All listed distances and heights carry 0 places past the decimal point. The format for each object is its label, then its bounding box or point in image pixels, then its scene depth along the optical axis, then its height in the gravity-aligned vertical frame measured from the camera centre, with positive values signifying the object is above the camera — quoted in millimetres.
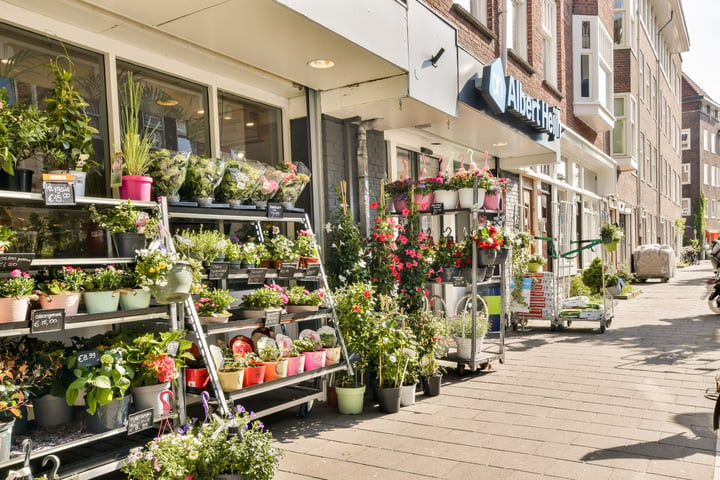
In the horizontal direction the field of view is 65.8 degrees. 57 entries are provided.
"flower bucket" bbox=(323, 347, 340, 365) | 4703 -980
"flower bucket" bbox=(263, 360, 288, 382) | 4164 -967
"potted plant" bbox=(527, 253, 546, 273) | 9391 -484
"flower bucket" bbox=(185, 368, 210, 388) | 3770 -905
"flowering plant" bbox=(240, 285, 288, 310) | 4336 -445
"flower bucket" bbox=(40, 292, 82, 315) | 3072 -301
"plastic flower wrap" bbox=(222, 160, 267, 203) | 4363 +495
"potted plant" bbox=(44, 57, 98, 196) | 3348 +724
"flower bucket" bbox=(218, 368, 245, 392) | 3824 -944
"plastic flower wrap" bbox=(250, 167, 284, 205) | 4570 +468
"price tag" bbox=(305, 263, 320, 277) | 4762 -254
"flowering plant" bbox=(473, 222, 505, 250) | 5922 -23
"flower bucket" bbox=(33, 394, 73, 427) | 3250 -949
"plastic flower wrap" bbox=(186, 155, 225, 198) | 4121 +507
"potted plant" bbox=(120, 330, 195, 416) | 3338 -721
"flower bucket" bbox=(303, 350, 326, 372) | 4520 -972
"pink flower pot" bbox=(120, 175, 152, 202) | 3678 +390
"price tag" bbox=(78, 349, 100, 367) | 3172 -635
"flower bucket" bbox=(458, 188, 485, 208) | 6014 +431
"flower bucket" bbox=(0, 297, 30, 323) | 2871 -313
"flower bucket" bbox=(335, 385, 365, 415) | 4848 -1394
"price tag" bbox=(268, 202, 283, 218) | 4618 +266
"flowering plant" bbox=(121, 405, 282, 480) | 2859 -1112
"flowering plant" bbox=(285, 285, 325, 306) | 4664 -474
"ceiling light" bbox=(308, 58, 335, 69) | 4902 +1584
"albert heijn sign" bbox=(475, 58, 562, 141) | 6711 +1814
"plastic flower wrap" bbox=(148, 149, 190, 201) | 3889 +520
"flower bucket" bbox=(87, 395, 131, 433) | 3199 -990
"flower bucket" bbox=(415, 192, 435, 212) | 6227 +422
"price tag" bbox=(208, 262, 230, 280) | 4047 -195
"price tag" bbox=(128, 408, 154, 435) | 3195 -1024
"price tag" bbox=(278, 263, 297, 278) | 4586 -237
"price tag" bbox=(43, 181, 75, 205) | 3086 +312
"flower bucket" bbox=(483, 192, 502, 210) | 6203 +390
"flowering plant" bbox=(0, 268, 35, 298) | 2918 -192
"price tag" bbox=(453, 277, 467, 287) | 6109 -489
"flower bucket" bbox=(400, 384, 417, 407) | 5043 -1436
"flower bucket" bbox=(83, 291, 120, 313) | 3291 -324
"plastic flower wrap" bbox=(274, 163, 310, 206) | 4809 +506
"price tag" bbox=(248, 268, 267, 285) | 4309 -256
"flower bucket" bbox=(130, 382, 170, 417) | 3389 -926
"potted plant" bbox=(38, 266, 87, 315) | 3090 -239
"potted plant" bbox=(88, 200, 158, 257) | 3553 +136
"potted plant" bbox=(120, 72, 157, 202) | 3686 +537
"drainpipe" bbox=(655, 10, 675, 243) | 25281 +5234
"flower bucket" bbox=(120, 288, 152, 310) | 3455 -334
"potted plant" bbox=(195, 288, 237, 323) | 3971 -450
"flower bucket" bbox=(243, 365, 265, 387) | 3998 -965
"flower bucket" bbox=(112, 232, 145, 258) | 3557 +22
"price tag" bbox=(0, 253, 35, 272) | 2902 -59
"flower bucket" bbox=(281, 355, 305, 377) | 4320 -970
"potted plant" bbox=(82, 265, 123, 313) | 3297 -260
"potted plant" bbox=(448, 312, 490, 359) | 6145 -1077
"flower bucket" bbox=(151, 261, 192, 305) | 3443 -259
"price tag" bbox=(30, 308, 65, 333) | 2932 -384
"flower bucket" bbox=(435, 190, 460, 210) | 6172 +432
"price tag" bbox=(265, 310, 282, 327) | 4293 -585
